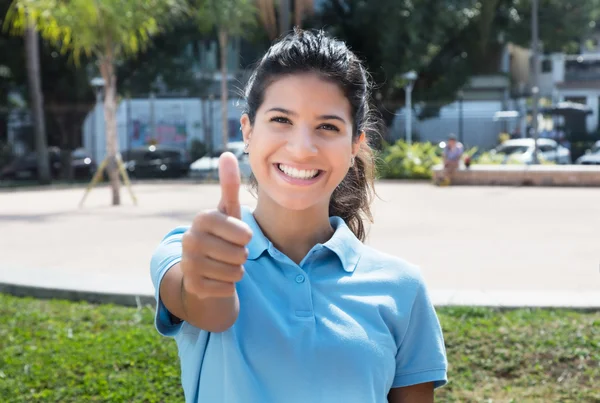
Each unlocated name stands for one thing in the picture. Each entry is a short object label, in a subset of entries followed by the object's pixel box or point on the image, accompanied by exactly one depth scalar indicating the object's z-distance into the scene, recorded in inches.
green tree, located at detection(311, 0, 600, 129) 1176.8
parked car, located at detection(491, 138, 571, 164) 1110.7
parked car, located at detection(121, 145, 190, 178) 1214.3
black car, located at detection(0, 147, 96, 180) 1176.2
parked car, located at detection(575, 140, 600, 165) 1106.7
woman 65.2
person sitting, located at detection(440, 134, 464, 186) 864.3
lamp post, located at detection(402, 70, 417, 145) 1094.4
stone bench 826.2
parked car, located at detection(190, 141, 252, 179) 1101.8
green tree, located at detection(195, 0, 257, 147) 1106.1
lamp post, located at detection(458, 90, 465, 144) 1244.8
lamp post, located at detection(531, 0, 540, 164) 1020.5
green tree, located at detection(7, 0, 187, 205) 628.7
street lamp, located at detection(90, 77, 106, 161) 1012.4
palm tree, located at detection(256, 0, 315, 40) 1196.5
